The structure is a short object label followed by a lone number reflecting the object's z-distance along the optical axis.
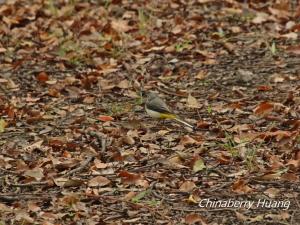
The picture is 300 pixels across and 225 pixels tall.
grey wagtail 12.35
